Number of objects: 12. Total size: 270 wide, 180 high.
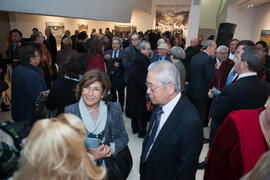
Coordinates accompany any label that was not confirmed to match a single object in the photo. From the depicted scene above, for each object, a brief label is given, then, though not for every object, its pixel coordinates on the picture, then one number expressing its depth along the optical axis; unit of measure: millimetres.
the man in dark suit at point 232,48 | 4707
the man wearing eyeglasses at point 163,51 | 4156
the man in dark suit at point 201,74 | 3643
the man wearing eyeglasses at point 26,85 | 2586
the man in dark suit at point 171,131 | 1428
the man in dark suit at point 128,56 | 4435
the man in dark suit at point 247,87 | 2117
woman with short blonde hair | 792
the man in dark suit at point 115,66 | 4582
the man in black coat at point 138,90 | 3428
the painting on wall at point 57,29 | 8633
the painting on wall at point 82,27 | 10875
